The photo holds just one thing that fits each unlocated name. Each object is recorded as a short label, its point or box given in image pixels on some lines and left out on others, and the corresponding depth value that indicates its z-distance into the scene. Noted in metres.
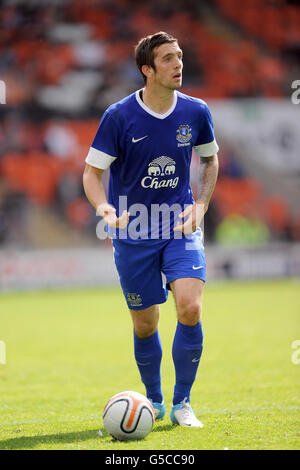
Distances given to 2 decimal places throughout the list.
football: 8.21
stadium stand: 39.44
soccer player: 9.22
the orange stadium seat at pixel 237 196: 40.75
